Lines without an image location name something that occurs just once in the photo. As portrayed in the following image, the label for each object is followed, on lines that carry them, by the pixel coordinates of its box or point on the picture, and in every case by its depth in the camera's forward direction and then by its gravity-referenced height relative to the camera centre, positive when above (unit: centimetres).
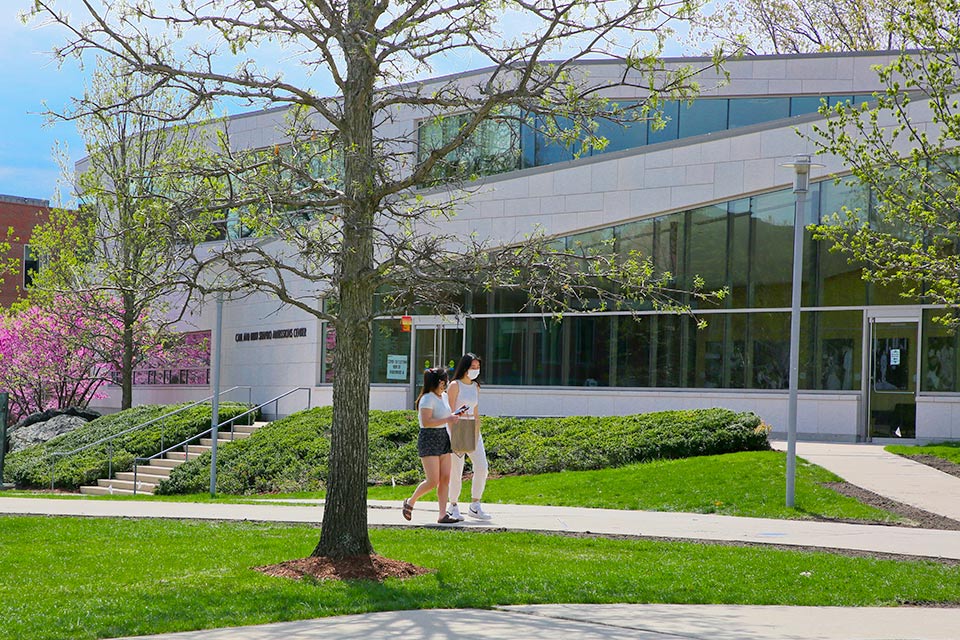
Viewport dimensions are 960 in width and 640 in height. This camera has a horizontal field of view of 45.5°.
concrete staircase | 2420 -297
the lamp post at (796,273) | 1441 +108
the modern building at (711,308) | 2223 +105
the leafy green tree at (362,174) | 911 +142
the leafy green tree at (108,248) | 3159 +261
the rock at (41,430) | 3145 -270
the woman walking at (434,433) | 1209 -92
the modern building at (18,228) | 5600 +527
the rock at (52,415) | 3341 -233
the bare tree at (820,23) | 4041 +1221
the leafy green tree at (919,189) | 1473 +249
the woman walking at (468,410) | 1255 -69
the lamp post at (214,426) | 1931 -147
